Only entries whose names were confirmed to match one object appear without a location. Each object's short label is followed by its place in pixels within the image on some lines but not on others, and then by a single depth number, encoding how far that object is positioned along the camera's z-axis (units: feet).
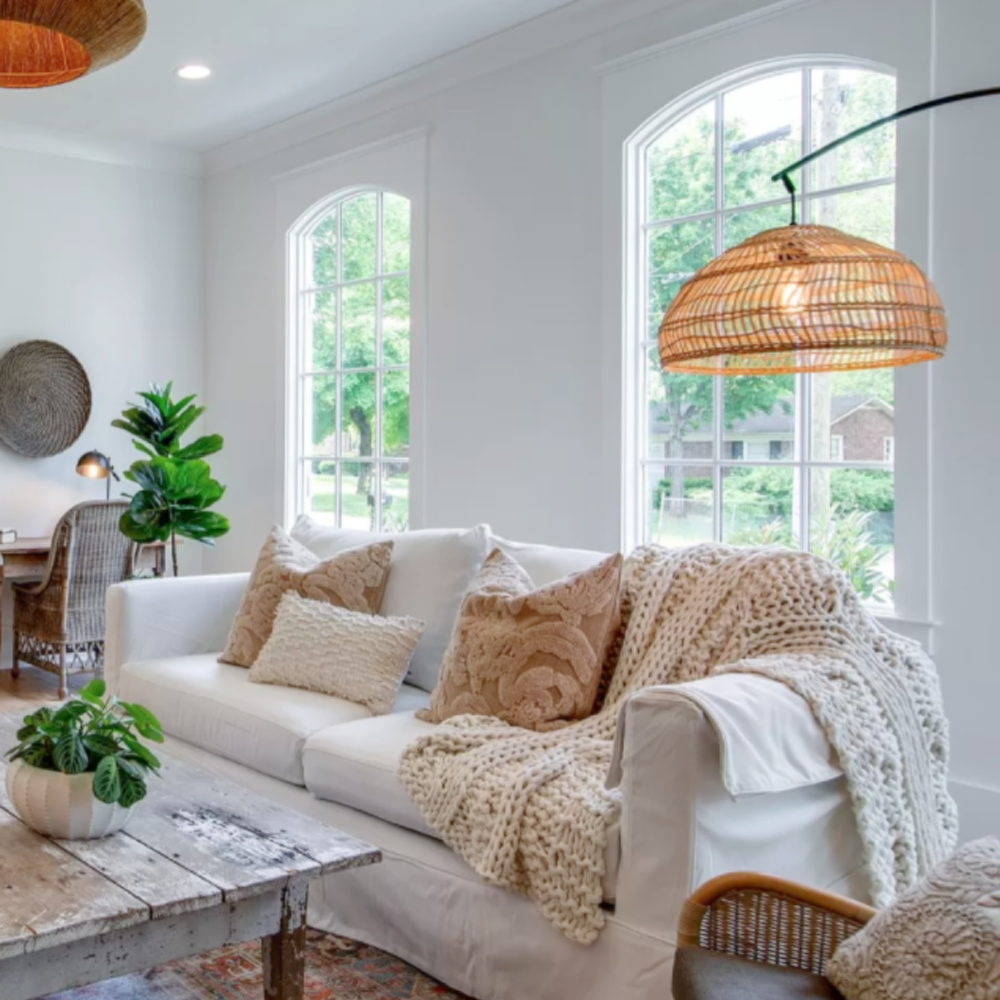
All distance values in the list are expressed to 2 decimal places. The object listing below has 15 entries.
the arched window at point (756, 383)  11.44
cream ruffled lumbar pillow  9.98
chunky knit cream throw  7.12
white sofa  6.59
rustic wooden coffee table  5.65
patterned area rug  7.82
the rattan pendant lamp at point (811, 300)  6.91
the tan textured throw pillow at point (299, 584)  10.93
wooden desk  17.24
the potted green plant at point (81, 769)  6.48
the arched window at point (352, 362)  17.16
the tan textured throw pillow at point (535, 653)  8.67
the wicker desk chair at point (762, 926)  5.38
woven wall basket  18.60
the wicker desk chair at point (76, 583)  16.66
